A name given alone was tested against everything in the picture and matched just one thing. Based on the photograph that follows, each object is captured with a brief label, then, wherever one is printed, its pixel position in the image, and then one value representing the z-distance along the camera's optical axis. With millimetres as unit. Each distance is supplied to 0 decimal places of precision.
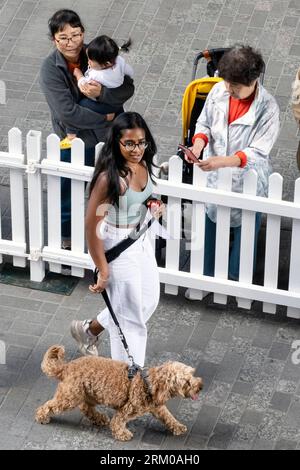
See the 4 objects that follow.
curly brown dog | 11152
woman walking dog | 11174
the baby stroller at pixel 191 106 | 12998
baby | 12695
